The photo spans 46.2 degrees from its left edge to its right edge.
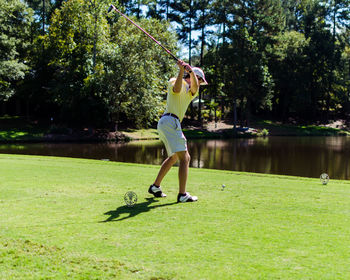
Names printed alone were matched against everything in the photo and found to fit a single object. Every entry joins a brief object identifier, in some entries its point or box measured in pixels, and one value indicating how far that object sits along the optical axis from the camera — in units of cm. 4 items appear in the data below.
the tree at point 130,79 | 4106
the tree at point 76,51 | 4291
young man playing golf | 720
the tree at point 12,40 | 4450
